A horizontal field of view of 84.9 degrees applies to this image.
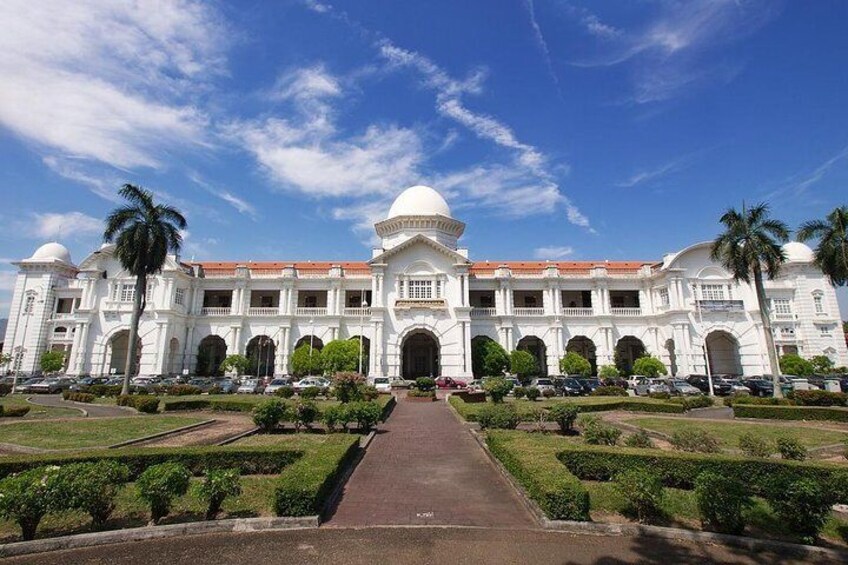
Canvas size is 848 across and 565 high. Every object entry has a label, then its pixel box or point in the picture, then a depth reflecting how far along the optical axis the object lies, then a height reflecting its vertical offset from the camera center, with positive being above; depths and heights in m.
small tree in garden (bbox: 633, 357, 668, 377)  40.94 +0.60
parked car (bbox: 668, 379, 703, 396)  33.09 -1.01
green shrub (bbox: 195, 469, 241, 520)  8.59 -2.14
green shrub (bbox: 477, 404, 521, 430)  17.53 -1.66
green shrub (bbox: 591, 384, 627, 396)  33.50 -1.23
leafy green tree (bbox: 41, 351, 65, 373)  45.50 +0.94
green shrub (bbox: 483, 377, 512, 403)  24.94 -0.79
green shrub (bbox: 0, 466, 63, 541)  7.59 -2.08
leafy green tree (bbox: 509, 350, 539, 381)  42.22 +0.92
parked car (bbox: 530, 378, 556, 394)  33.94 -0.80
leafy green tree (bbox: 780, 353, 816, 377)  42.19 +0.70
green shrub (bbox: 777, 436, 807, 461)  12.35 -1.97
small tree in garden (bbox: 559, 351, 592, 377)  42.44 +0.77
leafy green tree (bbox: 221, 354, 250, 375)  43.59 +0.80
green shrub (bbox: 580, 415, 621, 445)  14.51 -1.88
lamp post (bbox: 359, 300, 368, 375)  44.21 +5.00
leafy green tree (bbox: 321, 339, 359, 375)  41.19 +1.34
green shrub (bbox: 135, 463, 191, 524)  8.37 -2.06
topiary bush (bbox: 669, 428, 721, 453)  13.46 -1.97
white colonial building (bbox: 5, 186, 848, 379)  44.44 +6.41
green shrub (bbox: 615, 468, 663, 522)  8.70 -2.18
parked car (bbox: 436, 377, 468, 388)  40.38 -0.87
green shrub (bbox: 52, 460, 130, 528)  7.90 -1.98
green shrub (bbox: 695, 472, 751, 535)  8.17 -2.22
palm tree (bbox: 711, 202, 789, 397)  32.31 +8.91
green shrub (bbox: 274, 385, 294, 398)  31.34 -1.33
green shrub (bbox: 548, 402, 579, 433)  17.70 -1.52
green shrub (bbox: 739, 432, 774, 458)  12.52 -1.93
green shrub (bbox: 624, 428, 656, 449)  14.04 -2.03
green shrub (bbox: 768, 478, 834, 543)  8.08 -2.26
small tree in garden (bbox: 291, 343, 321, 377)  42.25 +0.96
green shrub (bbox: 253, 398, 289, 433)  17.61 -1.57
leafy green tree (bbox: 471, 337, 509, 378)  42.59 +1.31
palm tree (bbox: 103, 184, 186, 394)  32.19 +9.36
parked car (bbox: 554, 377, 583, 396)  34.53 -0.99
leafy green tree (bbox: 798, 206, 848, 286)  31.78 +9.03
